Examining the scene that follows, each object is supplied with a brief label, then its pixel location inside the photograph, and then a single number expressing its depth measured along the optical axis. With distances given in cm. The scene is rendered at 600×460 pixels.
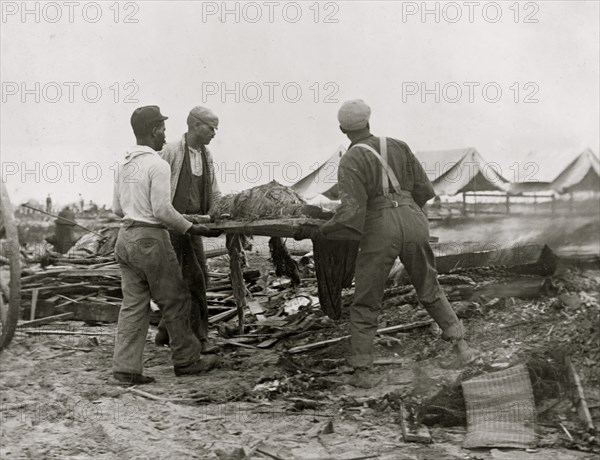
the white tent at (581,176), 2433
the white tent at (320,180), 3070
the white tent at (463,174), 2783
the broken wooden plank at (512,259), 663
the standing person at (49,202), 2131
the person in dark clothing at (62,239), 1497
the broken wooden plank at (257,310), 750
